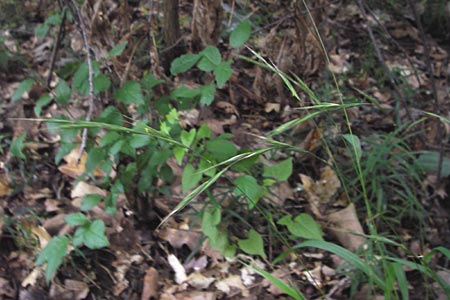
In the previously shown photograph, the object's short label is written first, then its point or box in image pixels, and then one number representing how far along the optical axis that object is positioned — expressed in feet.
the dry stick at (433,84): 7.59
